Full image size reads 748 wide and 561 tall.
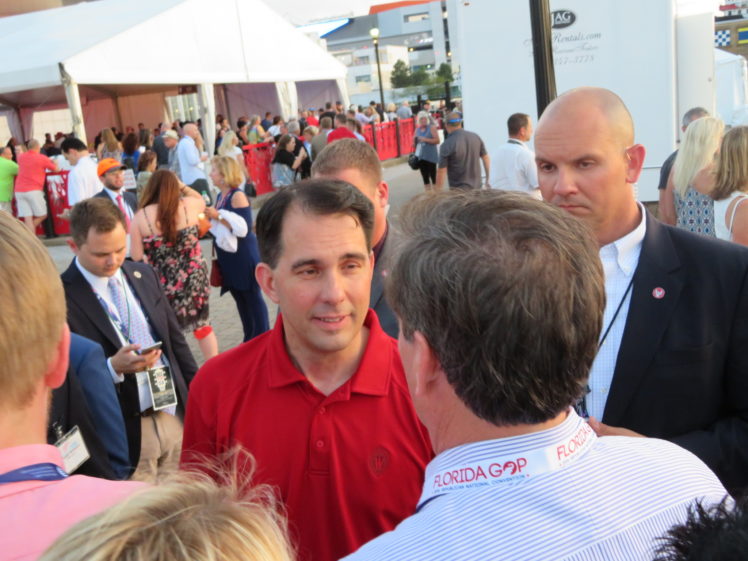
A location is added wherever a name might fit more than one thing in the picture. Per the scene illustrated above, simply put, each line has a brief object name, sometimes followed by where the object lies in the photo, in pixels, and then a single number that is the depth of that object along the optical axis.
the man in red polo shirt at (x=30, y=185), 13.57
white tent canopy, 15.36
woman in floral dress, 5.88
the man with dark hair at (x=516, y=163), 7.56
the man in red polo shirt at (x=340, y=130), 12.66
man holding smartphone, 3.69
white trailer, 9.66
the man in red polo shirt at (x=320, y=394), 1.92
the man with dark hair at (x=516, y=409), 1.08
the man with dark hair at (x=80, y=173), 11.25
